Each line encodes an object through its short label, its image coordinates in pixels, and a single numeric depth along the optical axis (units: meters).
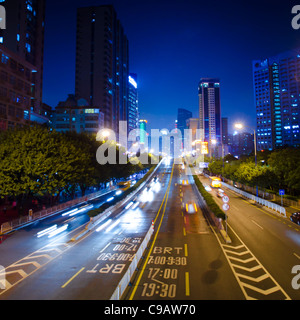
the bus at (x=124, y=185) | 62.49
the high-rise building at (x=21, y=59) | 52.59
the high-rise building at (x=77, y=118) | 115.56
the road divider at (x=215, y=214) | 22.05
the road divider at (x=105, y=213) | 24.22
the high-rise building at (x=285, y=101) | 176.75
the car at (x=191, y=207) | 34.94
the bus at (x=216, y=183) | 59.59
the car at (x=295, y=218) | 26.08
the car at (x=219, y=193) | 46.94
